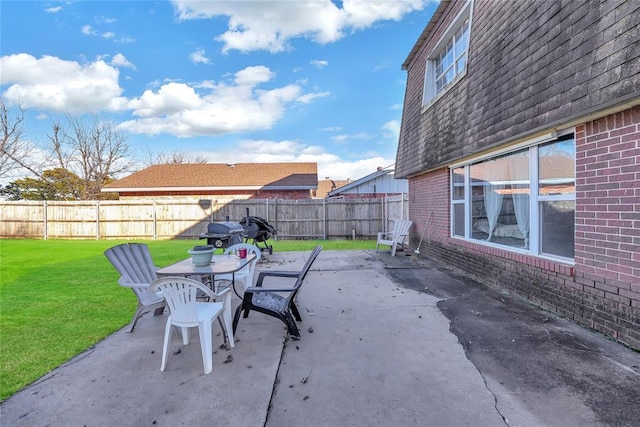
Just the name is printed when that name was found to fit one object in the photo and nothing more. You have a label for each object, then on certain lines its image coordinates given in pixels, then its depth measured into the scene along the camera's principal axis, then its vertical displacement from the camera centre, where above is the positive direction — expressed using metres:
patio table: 3.38 -0.66
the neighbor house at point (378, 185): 20.77 +1.65
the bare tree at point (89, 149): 22.45 +4.58
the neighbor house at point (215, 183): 18.38 +1.61
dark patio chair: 3.43 -1.06
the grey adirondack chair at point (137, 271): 3.66 -0.74
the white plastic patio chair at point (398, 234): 9.36 -0.72
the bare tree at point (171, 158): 30.66 +5.58
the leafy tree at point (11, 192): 22.38 +1.47
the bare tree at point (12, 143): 18.92 +4.25
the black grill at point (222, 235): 7.80 -0.58
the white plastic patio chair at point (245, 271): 4.54 -0.87
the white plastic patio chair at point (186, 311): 2.78 -0.90
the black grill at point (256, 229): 9.30 -0.54
